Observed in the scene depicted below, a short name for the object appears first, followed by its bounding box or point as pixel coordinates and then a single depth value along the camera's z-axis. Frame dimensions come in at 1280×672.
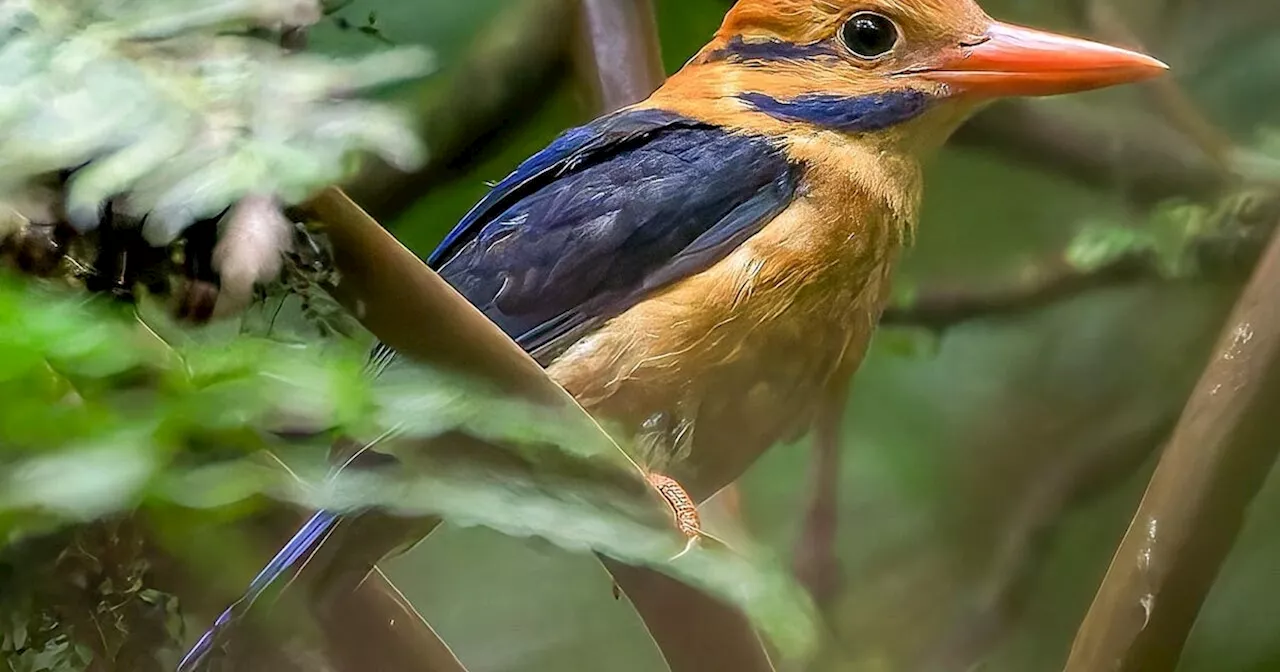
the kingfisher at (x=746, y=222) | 3.68
